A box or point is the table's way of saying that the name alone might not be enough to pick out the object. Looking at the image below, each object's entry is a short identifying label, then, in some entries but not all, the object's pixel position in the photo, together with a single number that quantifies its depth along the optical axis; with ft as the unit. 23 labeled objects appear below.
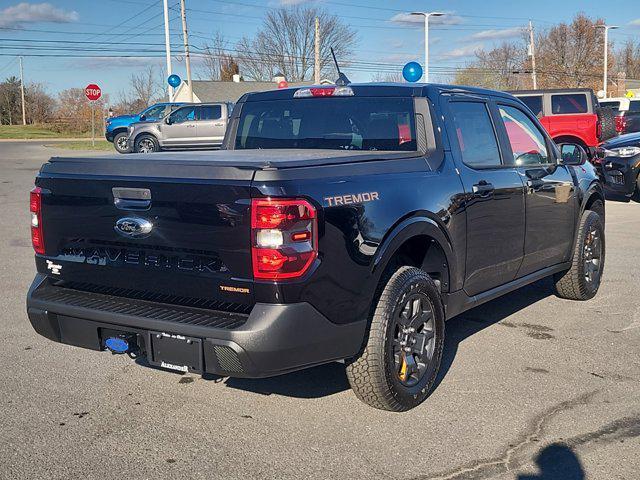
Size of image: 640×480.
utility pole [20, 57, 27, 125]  264.31
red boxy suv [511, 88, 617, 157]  57.82
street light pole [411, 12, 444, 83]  111.04
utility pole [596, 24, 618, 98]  169.68
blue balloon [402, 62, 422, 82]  56.90
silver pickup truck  77.92
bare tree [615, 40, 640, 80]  312.91
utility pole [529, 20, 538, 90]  164.62
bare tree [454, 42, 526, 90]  230.29
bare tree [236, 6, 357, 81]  236.02
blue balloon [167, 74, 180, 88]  98.02
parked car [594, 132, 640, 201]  44.04
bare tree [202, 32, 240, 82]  239.50
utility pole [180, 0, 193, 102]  130.89
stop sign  104.42
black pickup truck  10.53
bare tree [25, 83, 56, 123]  270.46
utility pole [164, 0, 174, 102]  116.37
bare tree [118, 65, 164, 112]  229.66
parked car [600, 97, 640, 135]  70.59
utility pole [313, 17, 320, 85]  132.16
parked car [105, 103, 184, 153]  82.99
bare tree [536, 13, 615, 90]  226.17
